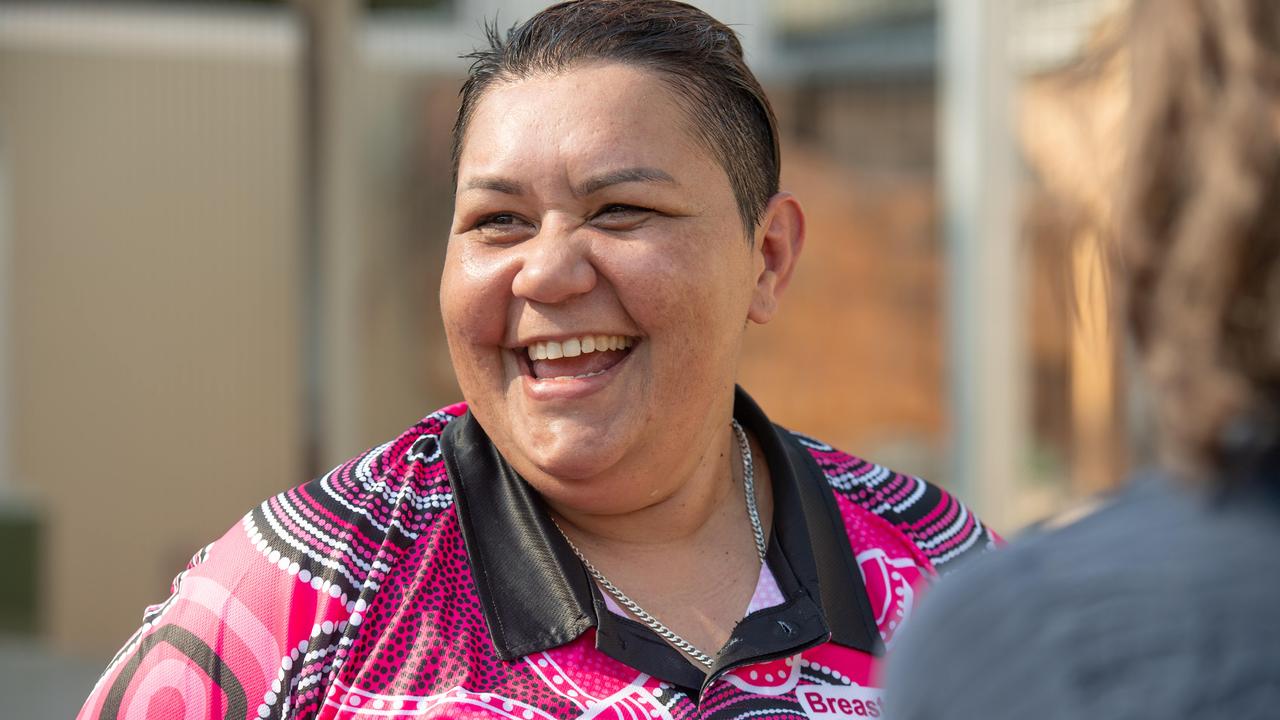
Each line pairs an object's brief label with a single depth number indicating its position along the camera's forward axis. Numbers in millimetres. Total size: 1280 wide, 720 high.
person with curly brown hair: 1007
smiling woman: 1401
